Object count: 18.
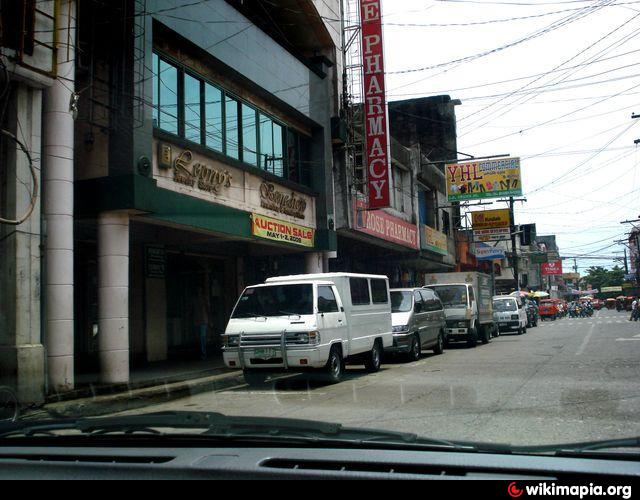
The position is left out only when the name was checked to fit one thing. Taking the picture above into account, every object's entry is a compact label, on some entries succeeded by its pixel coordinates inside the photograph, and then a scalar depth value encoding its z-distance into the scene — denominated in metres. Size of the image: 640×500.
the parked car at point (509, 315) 31.91
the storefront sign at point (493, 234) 39.06
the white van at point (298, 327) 12.07
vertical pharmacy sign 20.72
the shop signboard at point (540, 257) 67.99
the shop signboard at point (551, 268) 91.81
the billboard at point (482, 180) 36.12
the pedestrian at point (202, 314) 18.44
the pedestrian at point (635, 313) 39.94
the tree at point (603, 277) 119.16
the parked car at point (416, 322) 16.84
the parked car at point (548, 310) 58.38
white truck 22.19
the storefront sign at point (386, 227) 22.25
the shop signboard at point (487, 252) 44.16
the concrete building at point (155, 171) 10.66
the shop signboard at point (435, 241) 32.75
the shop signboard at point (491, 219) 38.66
